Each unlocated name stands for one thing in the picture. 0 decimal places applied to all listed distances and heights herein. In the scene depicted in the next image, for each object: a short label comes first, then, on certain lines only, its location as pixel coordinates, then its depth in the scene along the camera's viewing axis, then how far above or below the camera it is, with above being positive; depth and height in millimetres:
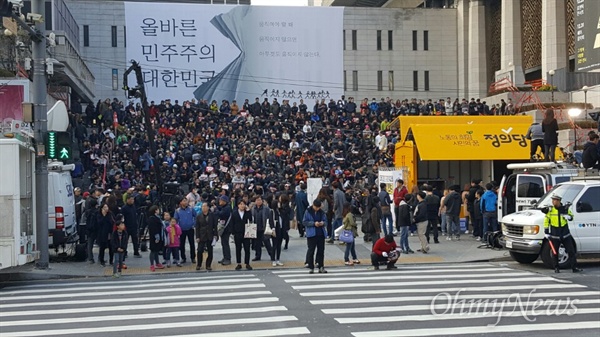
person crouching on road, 18469 -1857
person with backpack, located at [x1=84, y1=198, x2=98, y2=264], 20500 -1247
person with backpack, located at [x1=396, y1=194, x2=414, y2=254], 21141 -1357
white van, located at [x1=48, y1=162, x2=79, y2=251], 20984 -822
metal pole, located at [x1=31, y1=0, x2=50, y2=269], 19266 +970
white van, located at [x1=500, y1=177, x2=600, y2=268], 18156 -1310
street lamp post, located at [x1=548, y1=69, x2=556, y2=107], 39456 +4657
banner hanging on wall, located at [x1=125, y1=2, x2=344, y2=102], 51562 +7973
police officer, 17375 -1316
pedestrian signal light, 19406 +762
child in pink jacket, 20141 -1583
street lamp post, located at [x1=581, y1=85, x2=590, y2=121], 35919 +3320
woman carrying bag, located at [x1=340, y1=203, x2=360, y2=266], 19812 -1469
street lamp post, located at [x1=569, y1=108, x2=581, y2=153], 26719 +1878
